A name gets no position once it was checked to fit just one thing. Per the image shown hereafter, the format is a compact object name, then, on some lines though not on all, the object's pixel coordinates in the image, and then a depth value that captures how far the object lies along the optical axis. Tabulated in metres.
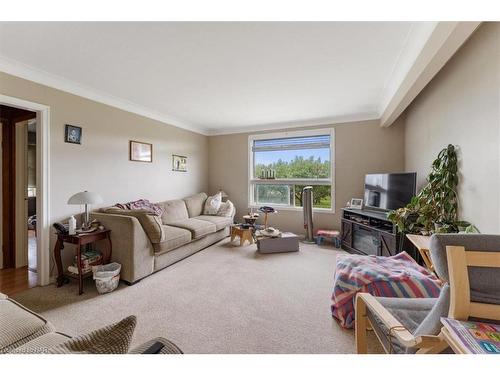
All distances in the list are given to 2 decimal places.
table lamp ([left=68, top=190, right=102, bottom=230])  2.33
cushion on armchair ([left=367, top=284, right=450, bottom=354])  0.99
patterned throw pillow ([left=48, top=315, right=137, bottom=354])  0.60
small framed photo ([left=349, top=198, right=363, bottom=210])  3.79
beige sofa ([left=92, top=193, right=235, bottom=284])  2.41
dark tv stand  2.77
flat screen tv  2.87
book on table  0.76
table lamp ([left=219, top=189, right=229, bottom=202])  4.97
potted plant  2.01
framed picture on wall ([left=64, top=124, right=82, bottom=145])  2.58
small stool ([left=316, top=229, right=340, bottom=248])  3.82
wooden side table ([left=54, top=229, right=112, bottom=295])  2.23
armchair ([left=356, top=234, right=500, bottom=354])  0.90
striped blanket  1.59
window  4.32
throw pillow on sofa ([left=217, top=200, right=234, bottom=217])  4.38
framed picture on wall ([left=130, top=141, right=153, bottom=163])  3.43
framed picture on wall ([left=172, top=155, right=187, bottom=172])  4.25
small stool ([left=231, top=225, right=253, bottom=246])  3.83
